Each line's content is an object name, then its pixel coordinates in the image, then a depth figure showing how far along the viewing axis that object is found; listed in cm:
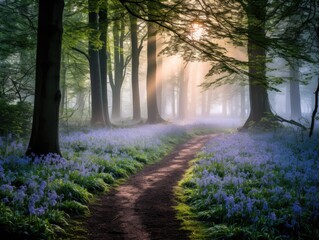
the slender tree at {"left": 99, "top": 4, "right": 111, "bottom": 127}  1975
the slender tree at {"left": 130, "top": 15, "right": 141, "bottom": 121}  2519
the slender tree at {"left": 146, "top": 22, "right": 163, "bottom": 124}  2325
